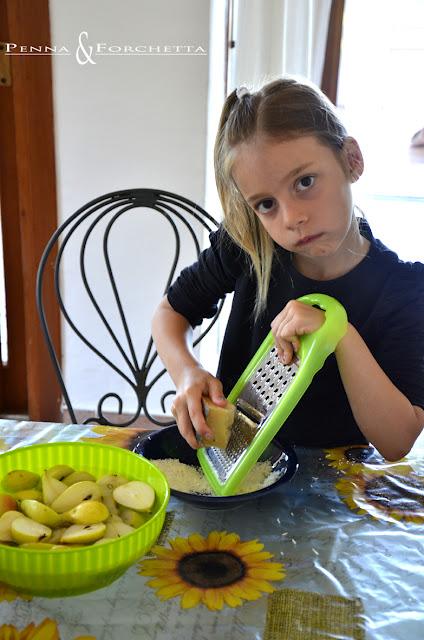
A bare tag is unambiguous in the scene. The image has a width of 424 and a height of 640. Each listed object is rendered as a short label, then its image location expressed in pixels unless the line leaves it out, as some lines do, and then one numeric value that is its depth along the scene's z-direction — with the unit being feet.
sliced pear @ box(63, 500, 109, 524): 1.78
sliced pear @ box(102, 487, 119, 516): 1.93
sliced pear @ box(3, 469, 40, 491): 2.06
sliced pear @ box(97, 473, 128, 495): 2.01
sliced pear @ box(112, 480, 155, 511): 1.95
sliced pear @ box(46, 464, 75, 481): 2.05
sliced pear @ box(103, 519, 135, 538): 1.77
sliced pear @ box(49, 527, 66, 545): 1.74
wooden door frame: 5.99
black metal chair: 4.38
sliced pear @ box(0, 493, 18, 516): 1.85
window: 6.17
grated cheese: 2.46
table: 1.76
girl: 2.68
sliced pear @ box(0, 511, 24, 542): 1.73
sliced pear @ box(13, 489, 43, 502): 1.96
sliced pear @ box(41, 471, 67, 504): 1.92
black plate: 2.24
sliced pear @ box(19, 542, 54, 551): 1.69
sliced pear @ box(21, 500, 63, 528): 1.80
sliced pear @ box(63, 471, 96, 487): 2.04
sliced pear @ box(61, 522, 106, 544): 1.71
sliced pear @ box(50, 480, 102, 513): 1.88
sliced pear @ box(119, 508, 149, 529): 1.90
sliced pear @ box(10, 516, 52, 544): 1.71
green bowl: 1.62
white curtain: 5.43
